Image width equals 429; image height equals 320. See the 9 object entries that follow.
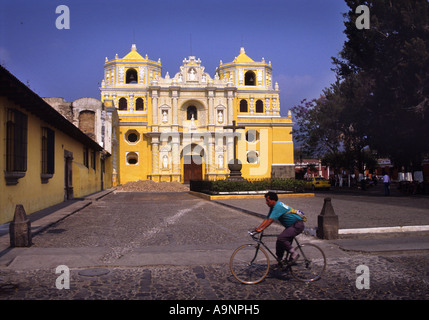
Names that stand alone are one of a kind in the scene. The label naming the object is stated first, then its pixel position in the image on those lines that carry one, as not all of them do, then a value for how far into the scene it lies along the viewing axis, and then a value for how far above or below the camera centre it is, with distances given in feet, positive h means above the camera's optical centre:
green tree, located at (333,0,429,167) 71.92 +18.05
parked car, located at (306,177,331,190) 116.62 -3.81
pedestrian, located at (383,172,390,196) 80.28 -2.65
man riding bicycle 17.79 -2.19
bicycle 17.43 -4.08
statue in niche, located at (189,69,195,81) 155.53 +37.92
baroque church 148.46 +18.85
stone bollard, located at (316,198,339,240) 27.81 -3.64
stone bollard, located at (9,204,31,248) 24.71 -3.33
